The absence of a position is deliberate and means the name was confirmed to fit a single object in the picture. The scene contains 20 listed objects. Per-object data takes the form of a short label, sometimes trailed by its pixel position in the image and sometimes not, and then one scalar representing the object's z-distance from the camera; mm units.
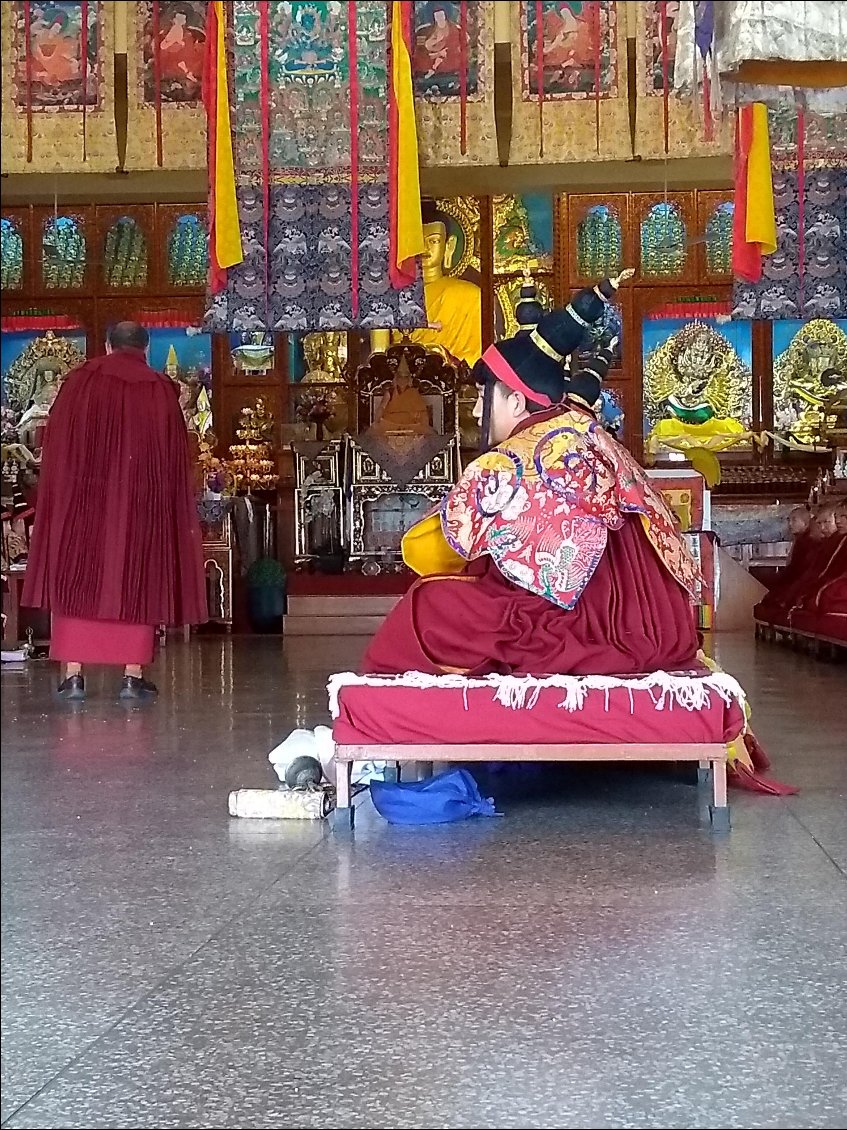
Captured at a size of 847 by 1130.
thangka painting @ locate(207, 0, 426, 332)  7215
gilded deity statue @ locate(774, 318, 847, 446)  11359
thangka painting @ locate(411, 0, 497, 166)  7754
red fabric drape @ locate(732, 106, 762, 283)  7211
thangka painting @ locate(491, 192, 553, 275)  11492
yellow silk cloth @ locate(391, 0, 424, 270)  7145
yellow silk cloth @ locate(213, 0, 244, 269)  7200
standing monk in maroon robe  5125
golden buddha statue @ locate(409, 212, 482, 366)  11594
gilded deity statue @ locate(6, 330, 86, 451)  11344
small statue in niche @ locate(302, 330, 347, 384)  11570
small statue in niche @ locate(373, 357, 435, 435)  11078
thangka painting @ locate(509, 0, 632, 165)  7852
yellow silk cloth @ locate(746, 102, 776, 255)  7246
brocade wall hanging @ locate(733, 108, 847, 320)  7496
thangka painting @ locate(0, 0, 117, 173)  7758
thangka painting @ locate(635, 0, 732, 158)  7824
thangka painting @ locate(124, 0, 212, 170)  7914
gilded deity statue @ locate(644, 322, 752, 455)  11453
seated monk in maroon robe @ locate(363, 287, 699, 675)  3109
